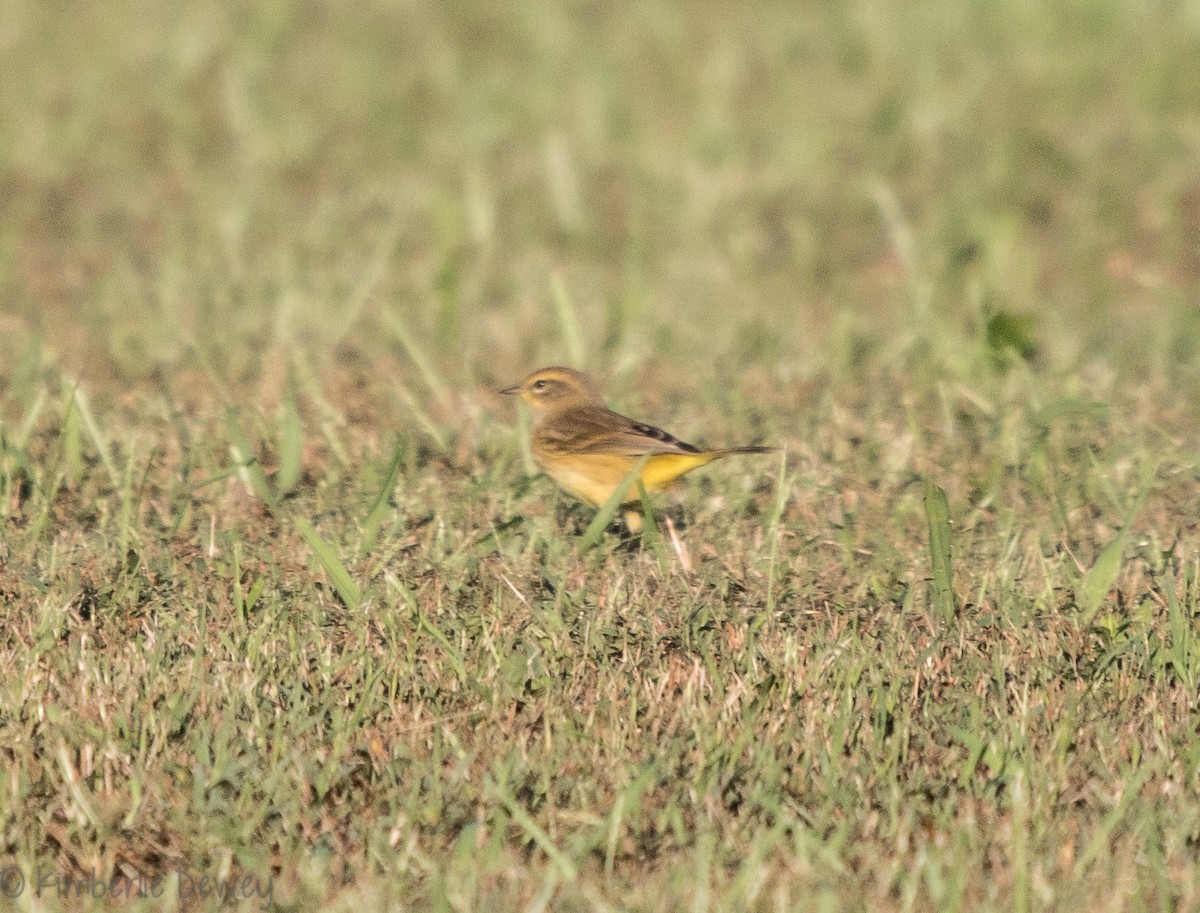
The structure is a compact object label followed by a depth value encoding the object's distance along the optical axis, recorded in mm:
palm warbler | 11047
